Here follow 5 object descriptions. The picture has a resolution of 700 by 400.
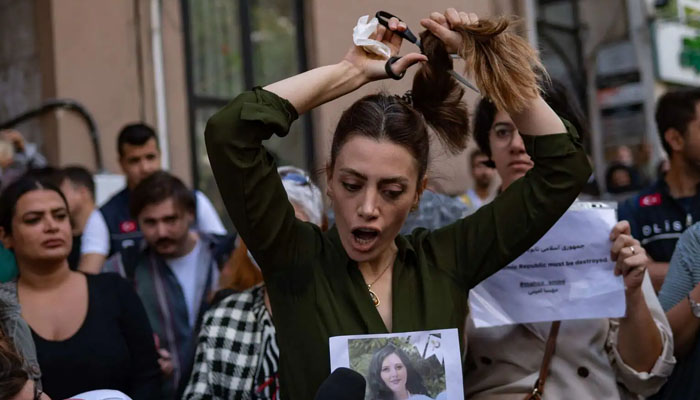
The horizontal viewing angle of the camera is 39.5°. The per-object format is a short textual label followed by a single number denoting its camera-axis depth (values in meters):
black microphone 2.18
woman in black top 3.70
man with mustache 4.85
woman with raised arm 2.43
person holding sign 3.01
